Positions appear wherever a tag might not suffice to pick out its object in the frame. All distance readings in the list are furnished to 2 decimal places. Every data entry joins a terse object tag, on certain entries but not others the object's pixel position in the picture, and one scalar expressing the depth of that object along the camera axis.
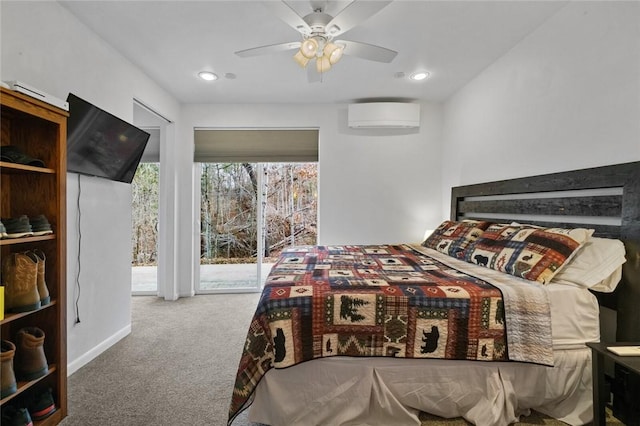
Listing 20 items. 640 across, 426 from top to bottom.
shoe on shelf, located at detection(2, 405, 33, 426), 1.44
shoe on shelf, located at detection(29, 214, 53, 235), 1.59
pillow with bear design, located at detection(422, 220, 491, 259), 2.58
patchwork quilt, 1.53
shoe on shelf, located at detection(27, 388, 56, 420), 1.58
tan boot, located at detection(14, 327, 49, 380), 1.53
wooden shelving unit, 1.68
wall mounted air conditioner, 3.81
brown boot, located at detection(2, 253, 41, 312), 1.51
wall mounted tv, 2.11
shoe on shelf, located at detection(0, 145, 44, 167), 1.48
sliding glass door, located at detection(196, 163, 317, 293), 4.21
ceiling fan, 1.67
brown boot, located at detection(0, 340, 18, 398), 1.39
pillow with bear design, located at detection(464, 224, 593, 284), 1.76
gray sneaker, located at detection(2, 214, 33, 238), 1.48
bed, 1.56
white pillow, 1.65
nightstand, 1.36
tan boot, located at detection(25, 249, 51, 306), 1.59
